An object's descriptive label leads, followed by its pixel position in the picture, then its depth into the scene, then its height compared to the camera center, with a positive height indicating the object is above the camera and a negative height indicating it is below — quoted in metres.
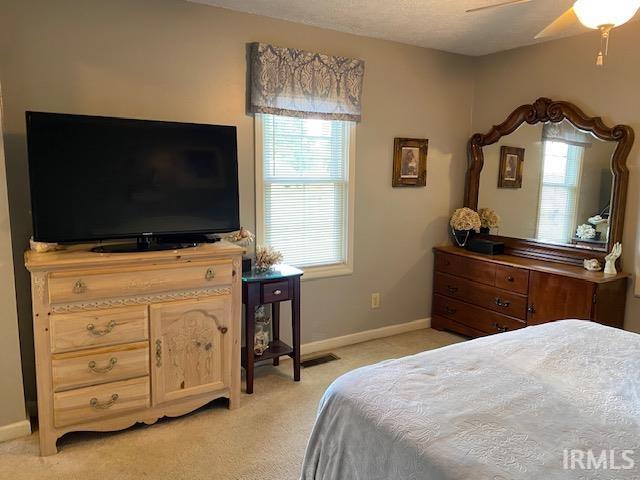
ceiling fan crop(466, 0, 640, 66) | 1.75 +0.61
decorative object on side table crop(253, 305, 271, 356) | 3.21 -1.07
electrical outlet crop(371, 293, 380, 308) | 4.05 -1.04
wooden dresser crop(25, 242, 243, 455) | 2.32 -0.84
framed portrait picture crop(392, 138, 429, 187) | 3.95 +0.11
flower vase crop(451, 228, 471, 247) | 4.27 -0.53
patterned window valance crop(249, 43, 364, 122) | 3.18 +0.63
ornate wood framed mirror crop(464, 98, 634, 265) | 3.39 -0.02
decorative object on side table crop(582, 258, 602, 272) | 3.39 -0.61
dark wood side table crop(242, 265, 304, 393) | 2.99 -0.79
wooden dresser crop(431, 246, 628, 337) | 3.21 -0.85
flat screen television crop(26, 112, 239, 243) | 2.36 -0.03
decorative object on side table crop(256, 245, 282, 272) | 3.18 -0.56
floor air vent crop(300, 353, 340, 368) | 3.52 -1.37
